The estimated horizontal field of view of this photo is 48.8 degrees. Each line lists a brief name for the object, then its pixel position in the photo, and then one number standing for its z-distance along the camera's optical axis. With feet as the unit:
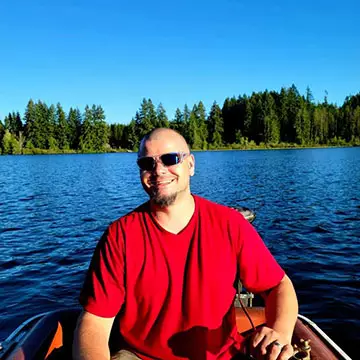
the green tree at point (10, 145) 323.98
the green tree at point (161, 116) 357.00
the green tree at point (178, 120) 368.27
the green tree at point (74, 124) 358.84
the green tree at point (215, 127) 374.43
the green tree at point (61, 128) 351.25
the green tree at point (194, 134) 354.13
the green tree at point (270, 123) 362.74
